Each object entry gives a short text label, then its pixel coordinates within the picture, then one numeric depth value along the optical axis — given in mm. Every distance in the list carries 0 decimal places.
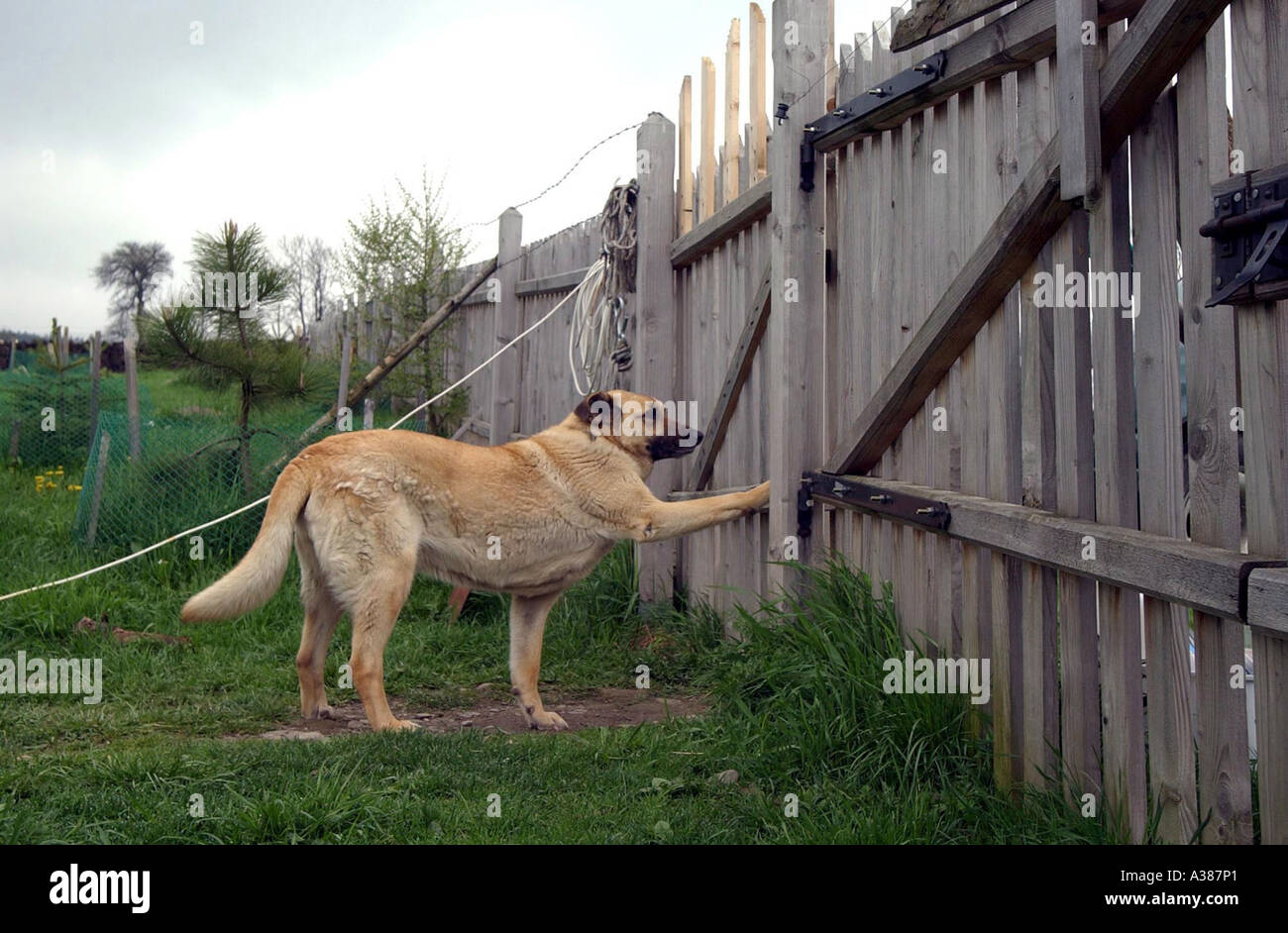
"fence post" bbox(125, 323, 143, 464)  7934
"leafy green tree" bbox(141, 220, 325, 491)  7578
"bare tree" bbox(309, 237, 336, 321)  21750
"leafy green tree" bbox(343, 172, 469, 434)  12773
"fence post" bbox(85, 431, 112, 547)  7500
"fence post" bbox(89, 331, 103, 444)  10383
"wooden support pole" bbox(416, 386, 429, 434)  11328
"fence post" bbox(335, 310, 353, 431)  8464
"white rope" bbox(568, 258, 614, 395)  6637
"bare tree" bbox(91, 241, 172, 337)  22047
